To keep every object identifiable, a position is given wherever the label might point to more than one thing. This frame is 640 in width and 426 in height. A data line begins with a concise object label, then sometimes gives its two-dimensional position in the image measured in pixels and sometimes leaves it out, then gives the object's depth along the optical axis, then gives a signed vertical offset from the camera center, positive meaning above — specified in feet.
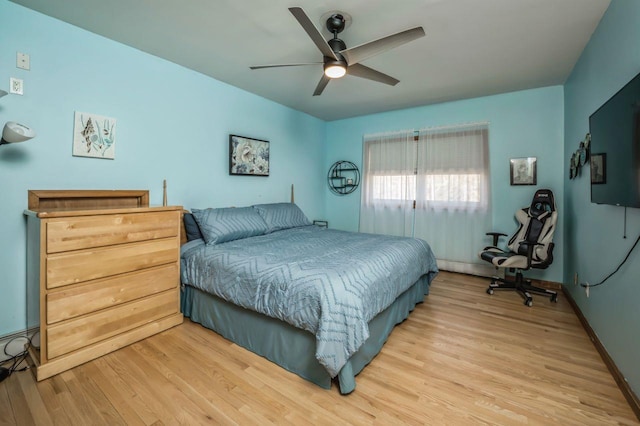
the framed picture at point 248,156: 11.65 +2.28
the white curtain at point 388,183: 14.41 +1.46
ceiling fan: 5.93 +3.74
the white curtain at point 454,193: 12.70 +0.88
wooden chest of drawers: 5.75 -1.65
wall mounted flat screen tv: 4.66 +1.22
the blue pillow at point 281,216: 11.26 -0.26
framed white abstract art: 7.48 +1.94
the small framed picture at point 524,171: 11.73 +1.74
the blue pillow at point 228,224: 8.96 -0.50
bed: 5.40 -1.80
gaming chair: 10.10 -1.29
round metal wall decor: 16.29 +1.94
